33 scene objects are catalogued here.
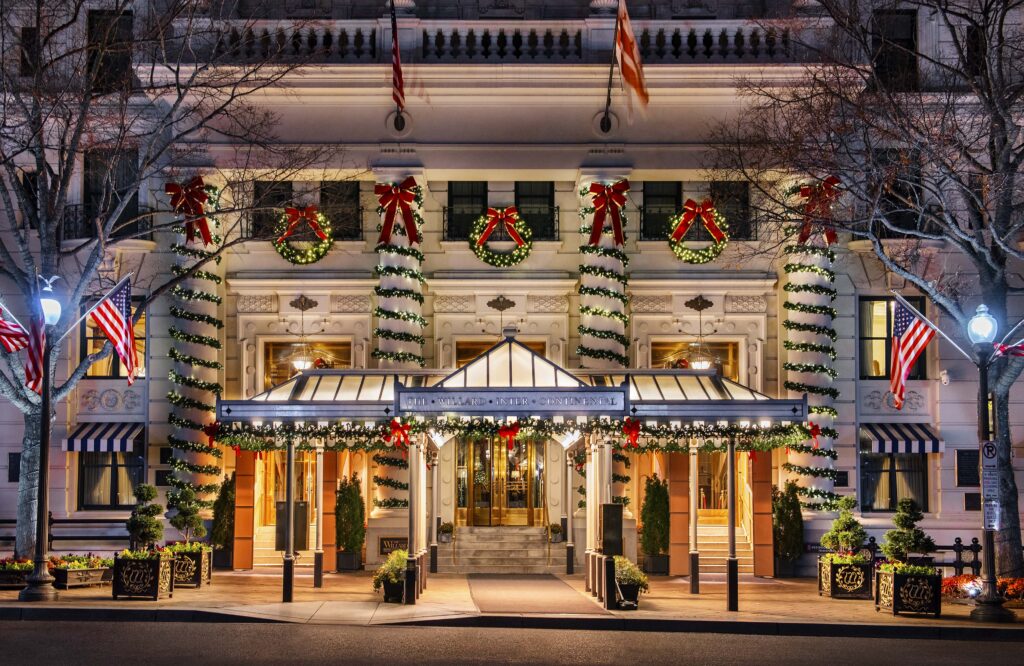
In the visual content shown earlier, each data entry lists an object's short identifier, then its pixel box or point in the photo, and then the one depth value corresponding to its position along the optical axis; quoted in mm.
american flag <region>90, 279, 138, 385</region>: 24656
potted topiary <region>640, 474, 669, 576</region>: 29188
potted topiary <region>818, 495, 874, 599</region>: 24578
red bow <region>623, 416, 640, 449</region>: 22828
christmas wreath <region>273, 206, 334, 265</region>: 30016
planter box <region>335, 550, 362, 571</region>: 29875
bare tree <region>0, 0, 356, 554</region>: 24688
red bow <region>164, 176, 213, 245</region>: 30391
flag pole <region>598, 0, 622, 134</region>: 30181
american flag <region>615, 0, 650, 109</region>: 26703
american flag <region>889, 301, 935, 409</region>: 25703
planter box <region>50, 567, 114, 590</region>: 23812
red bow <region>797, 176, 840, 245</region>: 26173
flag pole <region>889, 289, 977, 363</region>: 24353
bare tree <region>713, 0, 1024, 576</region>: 23719
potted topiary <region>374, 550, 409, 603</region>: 22734
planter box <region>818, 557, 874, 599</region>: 24562
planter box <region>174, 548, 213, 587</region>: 24906
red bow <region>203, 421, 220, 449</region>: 24031
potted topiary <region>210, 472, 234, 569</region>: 29734
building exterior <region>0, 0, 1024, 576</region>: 30609
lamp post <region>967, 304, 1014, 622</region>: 21406
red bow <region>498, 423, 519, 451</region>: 23064
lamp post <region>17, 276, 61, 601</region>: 22078
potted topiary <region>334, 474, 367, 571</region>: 29750
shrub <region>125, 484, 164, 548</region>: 24234
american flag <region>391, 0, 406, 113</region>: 29031
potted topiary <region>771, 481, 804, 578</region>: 29422
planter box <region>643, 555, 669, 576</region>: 29188
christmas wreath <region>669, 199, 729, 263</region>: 31297
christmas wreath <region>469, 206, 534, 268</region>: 31906
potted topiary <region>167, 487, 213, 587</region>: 24922
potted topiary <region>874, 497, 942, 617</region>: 21781
